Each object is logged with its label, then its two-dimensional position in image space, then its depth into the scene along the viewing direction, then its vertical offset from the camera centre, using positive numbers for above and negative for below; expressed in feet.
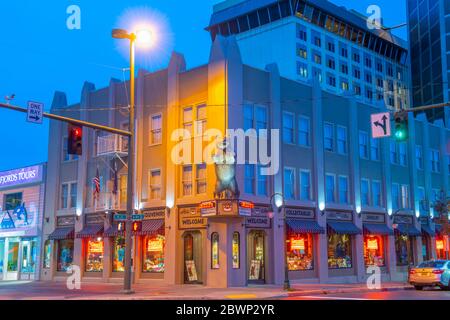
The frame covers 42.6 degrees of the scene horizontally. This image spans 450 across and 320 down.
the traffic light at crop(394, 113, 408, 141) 71.46 +15.82
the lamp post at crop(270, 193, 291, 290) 102.83 +9.77
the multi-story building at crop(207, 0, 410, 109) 276.41 +110.42
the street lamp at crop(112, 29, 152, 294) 82.99 +17.71
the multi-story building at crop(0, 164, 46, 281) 134.00 +9.11
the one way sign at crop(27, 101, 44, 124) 71.31 +18.18
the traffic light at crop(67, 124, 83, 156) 73.87 +15.20
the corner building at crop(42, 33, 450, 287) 100.83 +14.00
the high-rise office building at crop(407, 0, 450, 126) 279.49 +105.46
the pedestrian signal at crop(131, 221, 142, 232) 84.38 +4.86
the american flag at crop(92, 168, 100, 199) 114.83 +14.75
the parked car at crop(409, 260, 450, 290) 89.61 -2.85
